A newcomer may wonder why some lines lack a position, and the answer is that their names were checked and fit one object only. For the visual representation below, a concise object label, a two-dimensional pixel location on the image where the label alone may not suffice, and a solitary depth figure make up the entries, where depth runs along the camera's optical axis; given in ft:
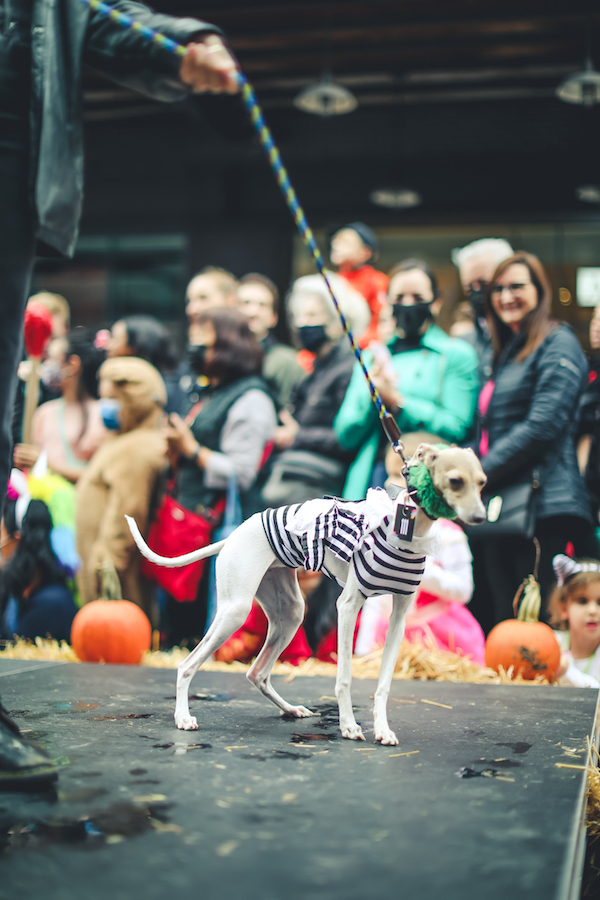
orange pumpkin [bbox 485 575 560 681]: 11.27
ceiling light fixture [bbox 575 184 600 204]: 26.84
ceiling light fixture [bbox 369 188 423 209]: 25.82
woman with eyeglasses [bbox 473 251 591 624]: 12.39
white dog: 7.01
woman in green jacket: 13.14
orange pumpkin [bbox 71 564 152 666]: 12.05
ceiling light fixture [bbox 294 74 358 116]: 21.59
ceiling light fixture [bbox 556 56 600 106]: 20.33
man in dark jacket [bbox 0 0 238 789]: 6.63
